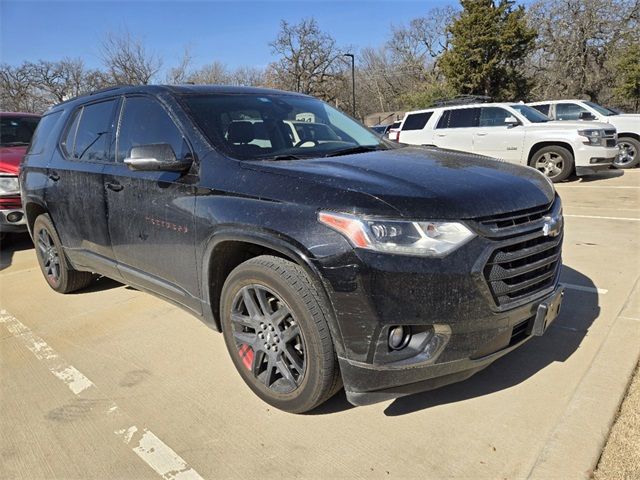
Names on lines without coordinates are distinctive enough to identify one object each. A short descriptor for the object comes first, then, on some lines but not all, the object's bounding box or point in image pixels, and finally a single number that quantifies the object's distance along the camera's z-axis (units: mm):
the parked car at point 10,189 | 6164
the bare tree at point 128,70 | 26750
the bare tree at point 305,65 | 44438
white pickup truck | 12523
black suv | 2156
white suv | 10516
